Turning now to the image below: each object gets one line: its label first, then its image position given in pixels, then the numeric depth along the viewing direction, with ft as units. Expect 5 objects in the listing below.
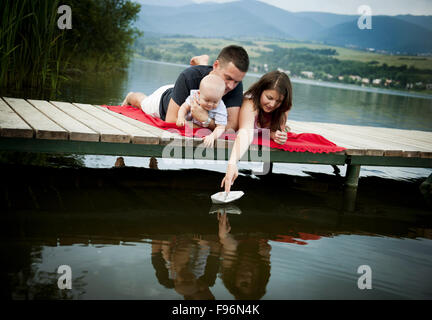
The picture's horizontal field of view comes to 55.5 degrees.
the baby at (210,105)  10.68
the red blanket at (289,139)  11.85
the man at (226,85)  11.02
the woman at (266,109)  11.51
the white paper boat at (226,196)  11.34
